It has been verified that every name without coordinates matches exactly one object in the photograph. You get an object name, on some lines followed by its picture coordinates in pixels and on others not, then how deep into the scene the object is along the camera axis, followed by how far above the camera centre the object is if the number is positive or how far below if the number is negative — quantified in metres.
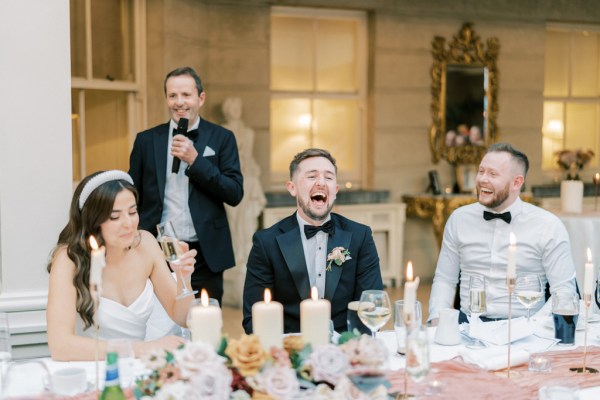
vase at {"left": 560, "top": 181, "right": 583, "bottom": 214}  5.28 -0.51
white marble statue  6.00 -0.66
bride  2.26 -0.51
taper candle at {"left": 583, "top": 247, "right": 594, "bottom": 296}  1.96 -0.41
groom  2.67 -0.48
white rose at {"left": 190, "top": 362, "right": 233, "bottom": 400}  1.41 -0.49
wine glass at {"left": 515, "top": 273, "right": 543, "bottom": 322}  2.37 -0.53
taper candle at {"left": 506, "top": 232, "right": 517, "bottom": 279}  1.88 -0.35
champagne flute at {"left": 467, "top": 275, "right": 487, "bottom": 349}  2.26 -0.52
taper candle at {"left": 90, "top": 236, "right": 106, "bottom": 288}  1.50 -0.29
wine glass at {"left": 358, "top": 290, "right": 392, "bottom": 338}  1.95 -0.49
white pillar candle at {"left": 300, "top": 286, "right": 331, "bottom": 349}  1.54 -0.42
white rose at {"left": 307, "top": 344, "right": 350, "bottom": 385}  1.47 -0.48
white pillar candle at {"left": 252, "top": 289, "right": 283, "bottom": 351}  1.51 -0.41
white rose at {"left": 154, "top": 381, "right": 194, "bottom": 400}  1.42 -0.51
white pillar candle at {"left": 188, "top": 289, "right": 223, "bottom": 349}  1.55 -0.42
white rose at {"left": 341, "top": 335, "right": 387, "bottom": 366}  1.47 -0.45
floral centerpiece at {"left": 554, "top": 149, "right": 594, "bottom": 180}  7.39 -0.35
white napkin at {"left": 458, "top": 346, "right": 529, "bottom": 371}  1.99 -0.63
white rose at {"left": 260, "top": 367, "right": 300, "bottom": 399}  1.43 -0.50
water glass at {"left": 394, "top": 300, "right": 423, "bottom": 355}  2.03 -0.56
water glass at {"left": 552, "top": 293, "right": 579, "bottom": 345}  2.27 -0.58
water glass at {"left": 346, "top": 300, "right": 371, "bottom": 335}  1.89 -0.50
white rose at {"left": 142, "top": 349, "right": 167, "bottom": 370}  1.49 -0.48
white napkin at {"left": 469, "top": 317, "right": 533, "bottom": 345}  2.26 -0.64
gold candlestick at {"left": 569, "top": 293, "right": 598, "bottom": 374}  2.00 -0.66
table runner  1.78 -0.64
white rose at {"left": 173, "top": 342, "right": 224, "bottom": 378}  1.43 -0.45
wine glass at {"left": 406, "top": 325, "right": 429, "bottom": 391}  1.54 -0.47
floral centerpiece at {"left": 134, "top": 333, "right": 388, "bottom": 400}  1.43 -0.48
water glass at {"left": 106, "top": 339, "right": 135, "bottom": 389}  1.56 -0.52
